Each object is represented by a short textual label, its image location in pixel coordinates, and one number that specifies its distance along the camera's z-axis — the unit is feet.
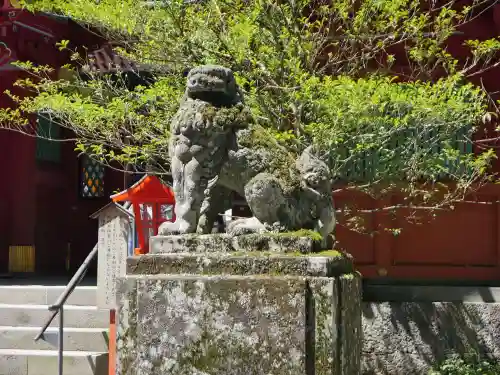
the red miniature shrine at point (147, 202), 30.37
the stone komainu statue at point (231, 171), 14.78
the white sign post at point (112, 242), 29.71
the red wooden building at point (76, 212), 31.89
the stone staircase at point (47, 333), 30.07
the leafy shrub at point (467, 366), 26.21
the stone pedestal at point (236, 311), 13.38
